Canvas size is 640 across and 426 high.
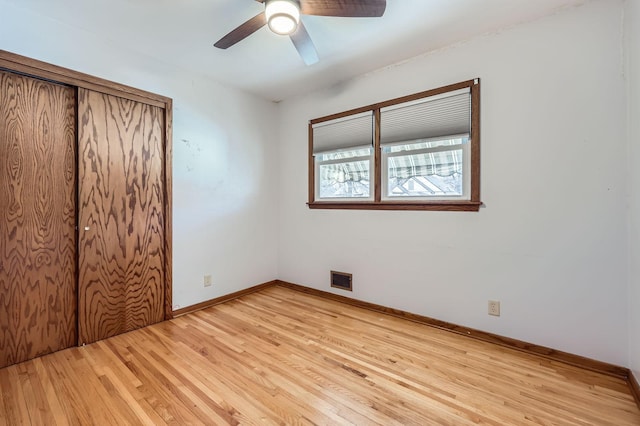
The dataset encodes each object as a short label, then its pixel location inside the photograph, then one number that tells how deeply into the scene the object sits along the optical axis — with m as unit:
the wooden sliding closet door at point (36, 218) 1.95
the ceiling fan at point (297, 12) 1.66
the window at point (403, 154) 2.44
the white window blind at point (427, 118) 2.43
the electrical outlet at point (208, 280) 3.09
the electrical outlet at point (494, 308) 2.29
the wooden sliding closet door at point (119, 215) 2.27
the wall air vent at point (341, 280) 3.19
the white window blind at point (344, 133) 3.04
